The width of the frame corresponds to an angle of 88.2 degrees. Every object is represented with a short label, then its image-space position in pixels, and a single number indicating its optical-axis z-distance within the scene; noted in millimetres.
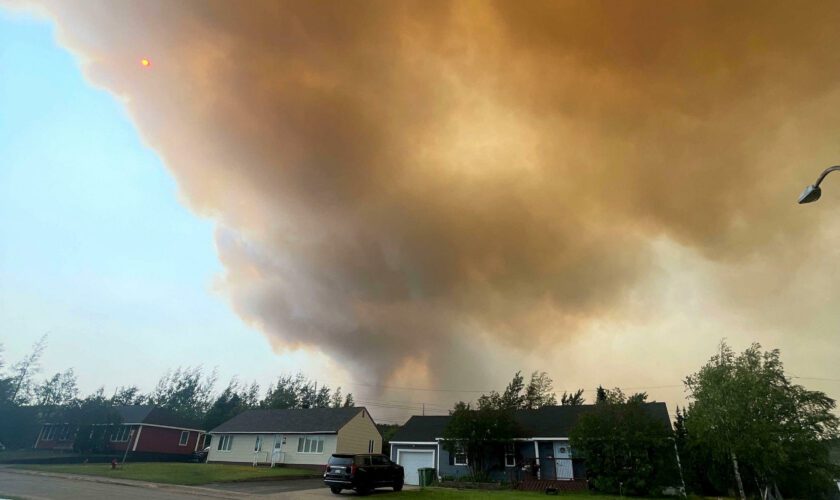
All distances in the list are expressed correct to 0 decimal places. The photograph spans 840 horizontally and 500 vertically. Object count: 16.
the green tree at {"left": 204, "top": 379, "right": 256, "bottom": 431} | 78394
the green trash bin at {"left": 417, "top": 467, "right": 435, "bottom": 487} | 31347
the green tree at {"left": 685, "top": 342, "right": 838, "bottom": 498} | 22797
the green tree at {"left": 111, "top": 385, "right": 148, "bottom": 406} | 100375
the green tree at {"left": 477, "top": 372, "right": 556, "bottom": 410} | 79688
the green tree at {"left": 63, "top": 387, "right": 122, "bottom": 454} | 51625
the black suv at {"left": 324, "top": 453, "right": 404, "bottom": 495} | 21266
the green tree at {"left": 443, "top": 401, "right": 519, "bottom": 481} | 30750
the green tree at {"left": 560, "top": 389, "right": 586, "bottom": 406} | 81300
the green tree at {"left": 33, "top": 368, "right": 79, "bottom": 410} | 87769
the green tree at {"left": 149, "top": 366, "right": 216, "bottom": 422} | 100000
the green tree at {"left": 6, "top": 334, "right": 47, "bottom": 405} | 77238
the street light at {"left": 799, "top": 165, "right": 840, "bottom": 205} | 10273
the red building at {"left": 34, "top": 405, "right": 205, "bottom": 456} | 52062
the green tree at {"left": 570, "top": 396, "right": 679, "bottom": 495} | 24250
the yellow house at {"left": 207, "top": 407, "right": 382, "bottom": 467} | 41562
